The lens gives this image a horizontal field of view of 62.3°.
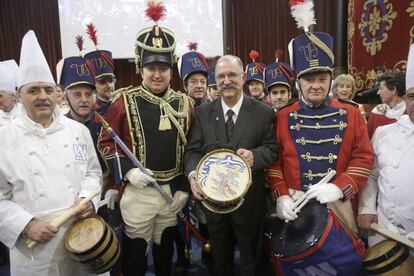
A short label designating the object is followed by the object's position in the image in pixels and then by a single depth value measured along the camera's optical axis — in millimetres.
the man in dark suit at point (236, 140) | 2488
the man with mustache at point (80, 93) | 2852
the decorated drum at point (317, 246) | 1844
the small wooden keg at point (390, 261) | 1835
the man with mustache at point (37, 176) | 1859
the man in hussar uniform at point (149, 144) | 2541
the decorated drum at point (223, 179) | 2068
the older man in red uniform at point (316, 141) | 2172
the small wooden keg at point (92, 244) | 1837
